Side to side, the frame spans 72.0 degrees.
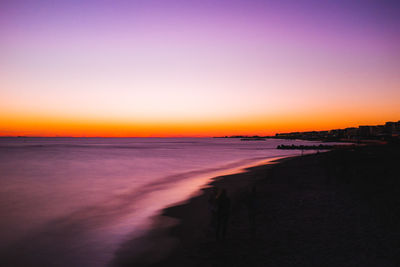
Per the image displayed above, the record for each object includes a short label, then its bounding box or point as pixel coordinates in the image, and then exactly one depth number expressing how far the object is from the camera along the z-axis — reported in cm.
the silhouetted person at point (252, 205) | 912
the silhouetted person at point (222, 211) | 842
